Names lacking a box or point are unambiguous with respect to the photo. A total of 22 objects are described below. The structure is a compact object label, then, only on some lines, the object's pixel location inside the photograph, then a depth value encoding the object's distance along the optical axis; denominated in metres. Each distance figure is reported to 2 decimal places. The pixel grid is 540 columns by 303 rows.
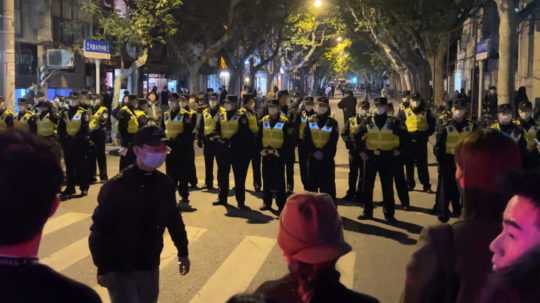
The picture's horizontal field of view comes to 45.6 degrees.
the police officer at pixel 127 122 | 13.15
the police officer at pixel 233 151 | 11.45
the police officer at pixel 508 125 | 10.33
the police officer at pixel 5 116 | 12.96
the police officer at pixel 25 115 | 13.08
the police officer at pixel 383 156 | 10.30
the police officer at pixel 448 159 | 10.30
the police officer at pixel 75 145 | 12.27
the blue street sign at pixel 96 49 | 17.50
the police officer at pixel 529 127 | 10.32
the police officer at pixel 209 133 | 12.55
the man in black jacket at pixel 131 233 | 4.34
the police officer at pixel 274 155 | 11.18
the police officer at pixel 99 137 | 13.84
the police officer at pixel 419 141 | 13.26
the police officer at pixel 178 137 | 11.96
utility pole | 16.33
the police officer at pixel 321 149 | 10.98
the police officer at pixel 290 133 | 11.75
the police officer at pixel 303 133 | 11.67
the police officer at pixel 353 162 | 11.44
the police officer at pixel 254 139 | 11.89
